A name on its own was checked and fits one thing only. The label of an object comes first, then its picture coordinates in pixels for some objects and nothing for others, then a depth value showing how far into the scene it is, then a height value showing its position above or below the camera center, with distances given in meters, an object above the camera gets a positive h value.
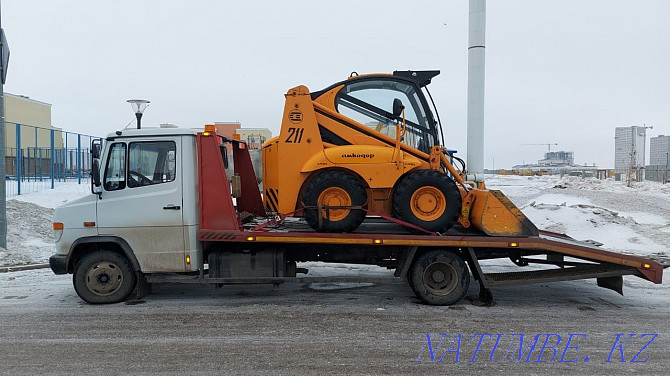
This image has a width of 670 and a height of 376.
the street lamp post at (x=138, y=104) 11.34 +1.51
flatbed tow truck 6.90 -1.03
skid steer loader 6.98 +0.04
